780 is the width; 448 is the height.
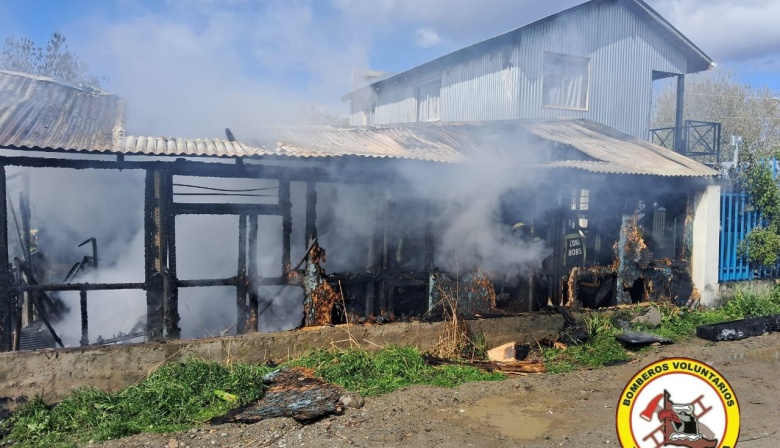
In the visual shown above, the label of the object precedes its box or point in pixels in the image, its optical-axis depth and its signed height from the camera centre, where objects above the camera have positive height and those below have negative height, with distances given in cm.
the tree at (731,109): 3198 +635
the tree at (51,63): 2480 +637
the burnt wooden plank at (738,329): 905 -198
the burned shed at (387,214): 679 -11
